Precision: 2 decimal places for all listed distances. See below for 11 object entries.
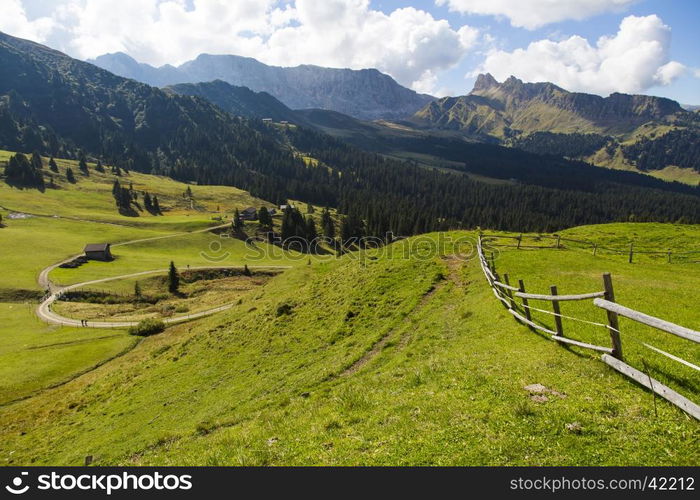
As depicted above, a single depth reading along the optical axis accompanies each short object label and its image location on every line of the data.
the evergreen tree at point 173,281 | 85.25
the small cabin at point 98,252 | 98.31
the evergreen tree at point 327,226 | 164.75
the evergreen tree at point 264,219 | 158.00
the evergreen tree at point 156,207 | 174.89
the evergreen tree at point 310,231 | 156.25
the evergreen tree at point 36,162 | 190.88
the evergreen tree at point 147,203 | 175.64
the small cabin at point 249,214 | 165.88
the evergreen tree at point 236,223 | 147.75
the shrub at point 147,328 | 56.69
